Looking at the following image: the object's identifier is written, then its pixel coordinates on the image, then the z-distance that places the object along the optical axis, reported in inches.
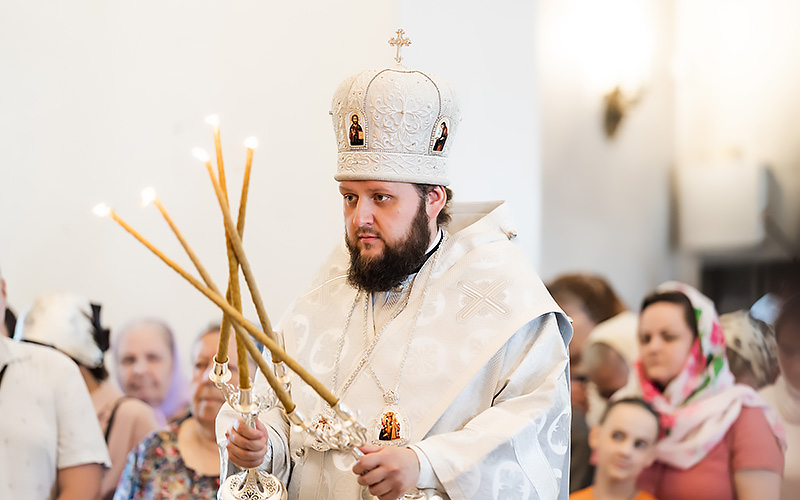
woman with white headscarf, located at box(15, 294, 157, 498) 200.1
